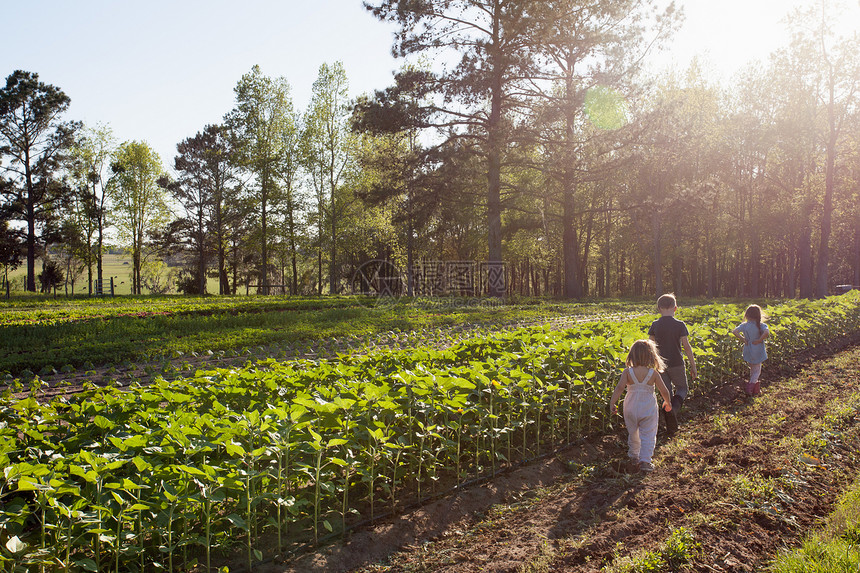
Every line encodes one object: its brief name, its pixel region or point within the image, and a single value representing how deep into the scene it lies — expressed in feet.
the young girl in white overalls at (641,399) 16.58
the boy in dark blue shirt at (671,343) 20.93
